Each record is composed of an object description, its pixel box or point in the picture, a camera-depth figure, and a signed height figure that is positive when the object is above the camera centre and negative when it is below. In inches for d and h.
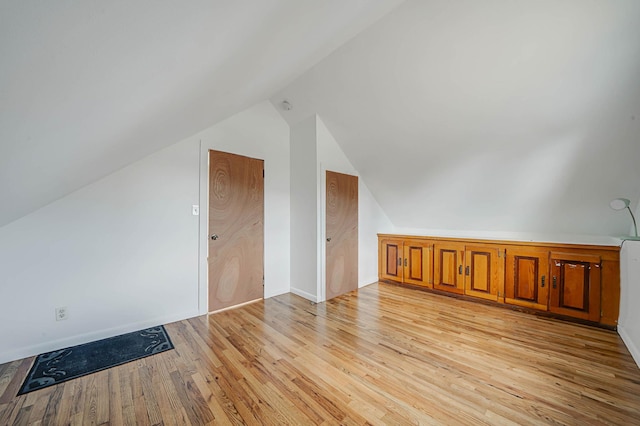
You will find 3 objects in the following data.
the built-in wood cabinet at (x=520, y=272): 103.5 -31.5
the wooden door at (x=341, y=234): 138.7 -14.8
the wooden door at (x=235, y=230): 118.7 -11.1
